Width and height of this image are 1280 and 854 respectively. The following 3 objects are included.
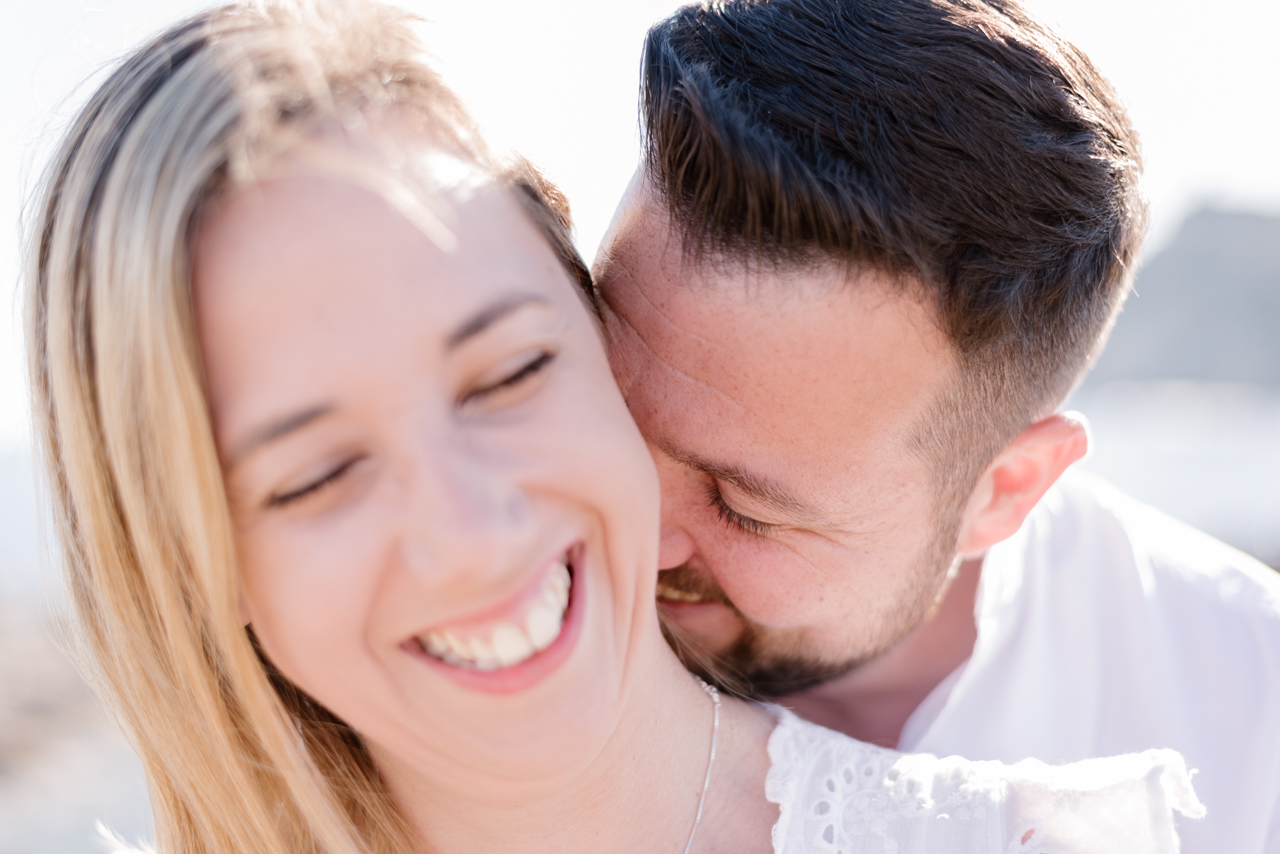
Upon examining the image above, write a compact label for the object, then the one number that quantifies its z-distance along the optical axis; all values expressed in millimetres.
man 572
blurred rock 14762
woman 446
